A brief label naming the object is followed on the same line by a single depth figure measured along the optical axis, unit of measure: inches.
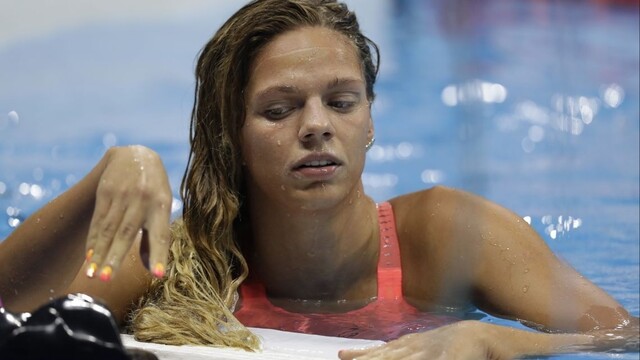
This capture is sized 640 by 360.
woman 258.2
